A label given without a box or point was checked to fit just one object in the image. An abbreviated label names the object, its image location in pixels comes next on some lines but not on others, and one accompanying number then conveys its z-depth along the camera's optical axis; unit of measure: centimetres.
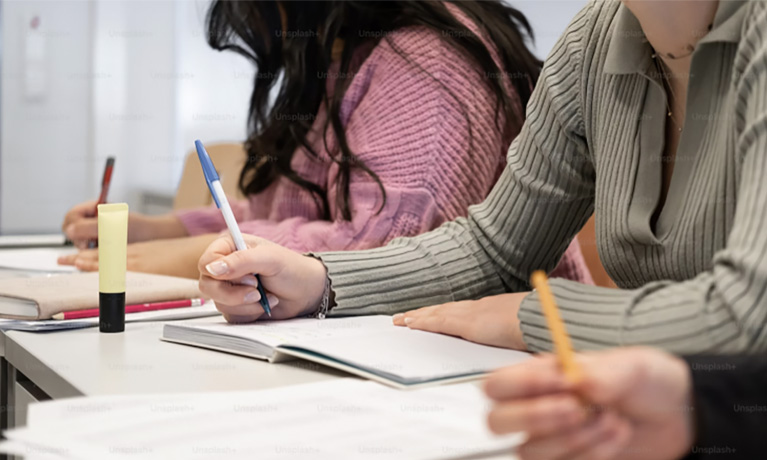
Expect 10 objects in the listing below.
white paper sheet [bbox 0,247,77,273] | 136
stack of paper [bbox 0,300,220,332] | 90
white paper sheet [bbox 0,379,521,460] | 53
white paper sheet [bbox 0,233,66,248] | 179
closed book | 96
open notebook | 69
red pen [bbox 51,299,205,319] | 96
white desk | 69
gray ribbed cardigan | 59
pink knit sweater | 127
